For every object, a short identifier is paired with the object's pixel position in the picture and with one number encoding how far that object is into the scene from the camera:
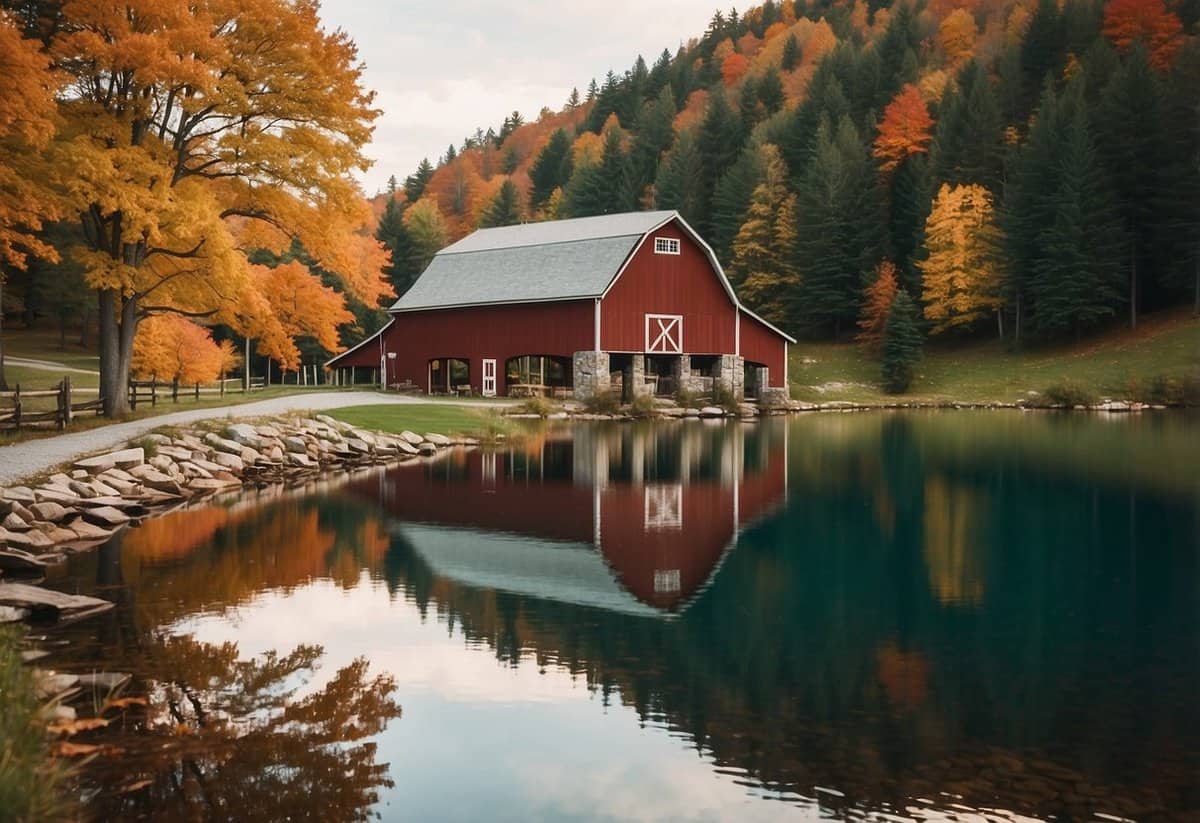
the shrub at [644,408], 42.94
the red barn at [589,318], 45.03
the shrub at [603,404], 42.91
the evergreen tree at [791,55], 116.75
